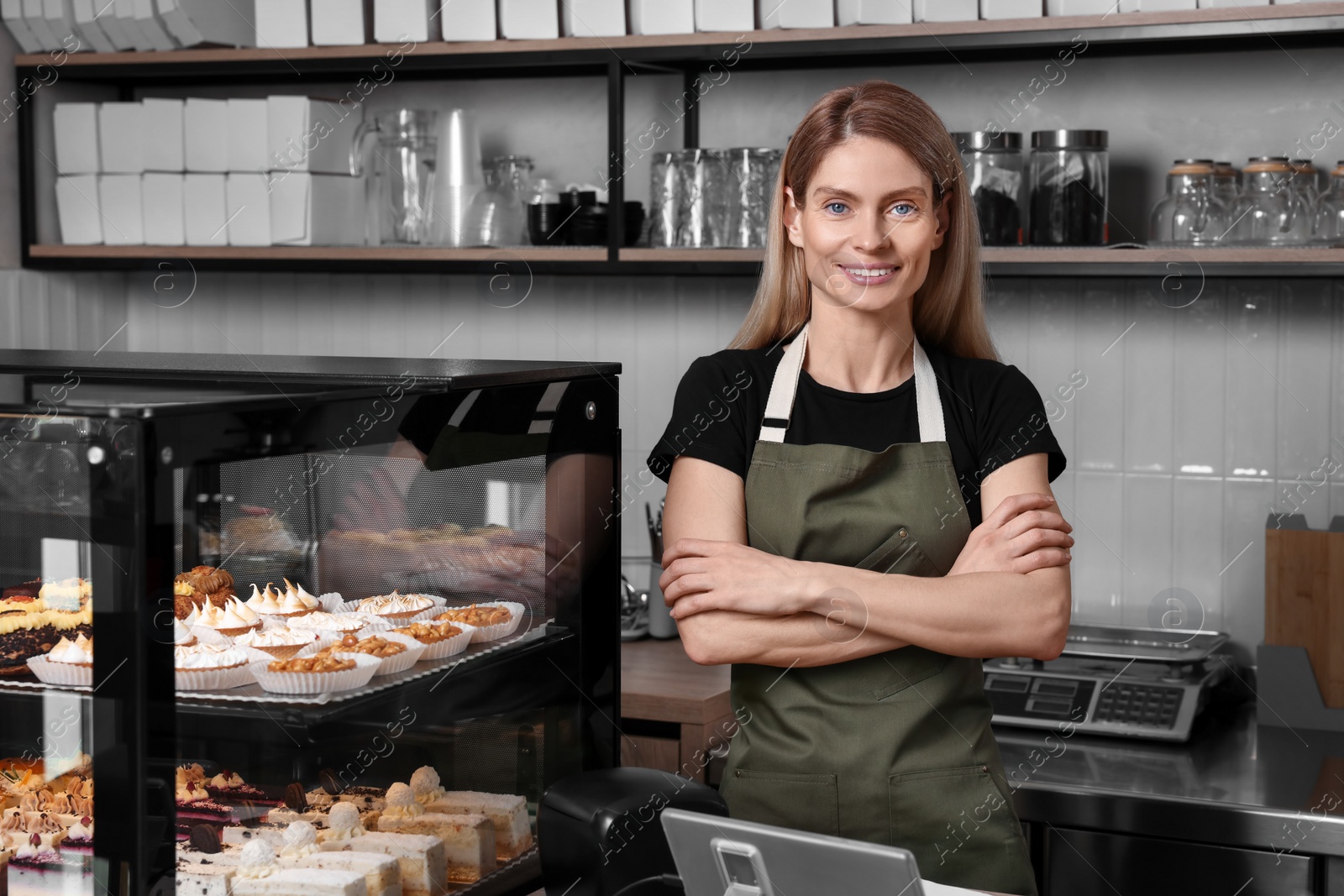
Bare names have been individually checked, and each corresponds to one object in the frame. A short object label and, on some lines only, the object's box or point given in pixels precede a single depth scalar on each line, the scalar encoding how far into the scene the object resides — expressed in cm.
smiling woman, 145
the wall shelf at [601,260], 219
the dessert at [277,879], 100
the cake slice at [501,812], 116
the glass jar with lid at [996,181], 236
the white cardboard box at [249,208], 279
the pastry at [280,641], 104
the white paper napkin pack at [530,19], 258
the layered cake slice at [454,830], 112
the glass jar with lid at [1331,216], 222
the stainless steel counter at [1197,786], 189
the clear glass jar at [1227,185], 228
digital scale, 221
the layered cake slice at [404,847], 107
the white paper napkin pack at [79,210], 295
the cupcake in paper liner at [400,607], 115
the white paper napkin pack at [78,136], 294
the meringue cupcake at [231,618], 98
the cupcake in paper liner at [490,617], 119
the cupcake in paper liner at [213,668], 89
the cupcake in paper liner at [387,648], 108
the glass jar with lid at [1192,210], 228
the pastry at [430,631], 114
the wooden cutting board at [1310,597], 222
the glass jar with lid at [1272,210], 225
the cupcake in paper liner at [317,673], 102
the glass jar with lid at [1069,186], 235
